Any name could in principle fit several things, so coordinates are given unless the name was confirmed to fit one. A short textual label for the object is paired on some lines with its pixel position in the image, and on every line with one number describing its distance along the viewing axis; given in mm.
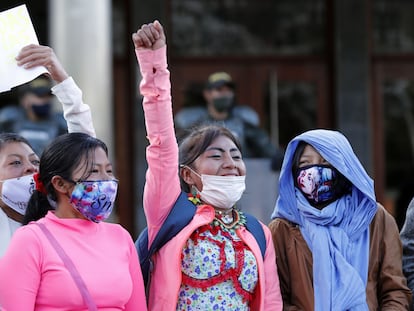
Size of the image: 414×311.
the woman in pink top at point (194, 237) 7548
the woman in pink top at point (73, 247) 6728
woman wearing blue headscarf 7930
